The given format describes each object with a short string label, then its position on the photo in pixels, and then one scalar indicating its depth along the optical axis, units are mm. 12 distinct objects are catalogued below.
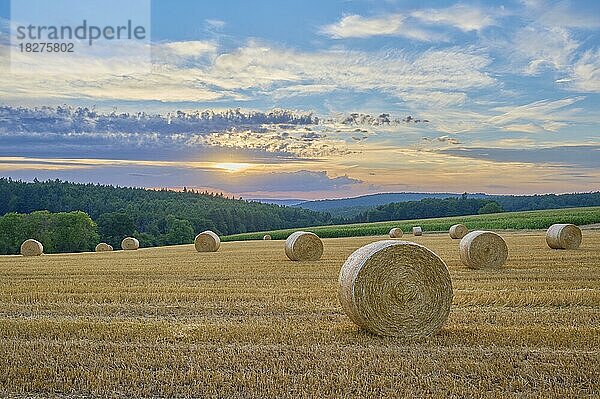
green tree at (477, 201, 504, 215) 78969
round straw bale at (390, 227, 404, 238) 43969
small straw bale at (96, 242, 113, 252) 45094
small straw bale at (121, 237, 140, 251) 42656
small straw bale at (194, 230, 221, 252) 32312
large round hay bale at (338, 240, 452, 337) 10273
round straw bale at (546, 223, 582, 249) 25656
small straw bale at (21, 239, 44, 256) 34312
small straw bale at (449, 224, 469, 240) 38281
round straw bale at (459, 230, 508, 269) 19484
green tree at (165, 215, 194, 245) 66938
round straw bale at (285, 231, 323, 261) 23344
